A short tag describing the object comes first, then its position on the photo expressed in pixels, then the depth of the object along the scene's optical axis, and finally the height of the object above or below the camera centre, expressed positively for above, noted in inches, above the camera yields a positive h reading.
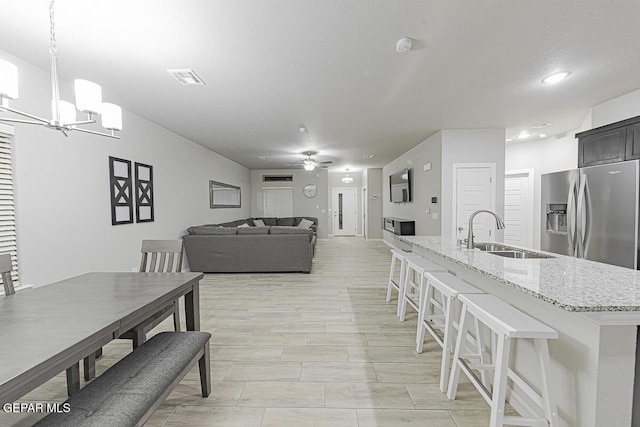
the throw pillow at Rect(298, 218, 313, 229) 346.3 -22.7
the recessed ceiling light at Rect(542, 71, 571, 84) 114.3 +52.2
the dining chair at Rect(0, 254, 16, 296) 73.1 -16.9
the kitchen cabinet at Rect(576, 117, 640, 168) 126.2 +28.9
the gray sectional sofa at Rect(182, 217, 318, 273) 205.6 -32.3
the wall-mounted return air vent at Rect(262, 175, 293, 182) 395.9 +38.0
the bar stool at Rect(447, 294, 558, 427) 51.2 -28.4
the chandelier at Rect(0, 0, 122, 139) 67.0 +25.0
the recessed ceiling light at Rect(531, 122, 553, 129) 187.5 +53.0
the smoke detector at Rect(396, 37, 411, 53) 87.9 +50.4
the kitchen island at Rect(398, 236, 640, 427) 46.5 -23.4
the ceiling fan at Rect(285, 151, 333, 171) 259.2 +40.4
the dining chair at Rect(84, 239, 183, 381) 85.1 -19.7
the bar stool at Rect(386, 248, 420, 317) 127.3 -27.9
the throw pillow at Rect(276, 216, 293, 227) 371.6 -21.9
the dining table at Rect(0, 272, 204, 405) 40.9 -21.8
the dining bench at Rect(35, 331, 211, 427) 42.8 -31.6
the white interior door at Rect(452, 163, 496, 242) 201.8 +6.5
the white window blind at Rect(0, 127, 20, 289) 95.3 +1.0
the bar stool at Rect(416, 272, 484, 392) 75.3 -32.0
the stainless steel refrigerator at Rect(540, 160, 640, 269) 122.2 -4.4
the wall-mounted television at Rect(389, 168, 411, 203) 272.1 +19.3
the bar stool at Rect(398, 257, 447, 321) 102.5 -29.1
